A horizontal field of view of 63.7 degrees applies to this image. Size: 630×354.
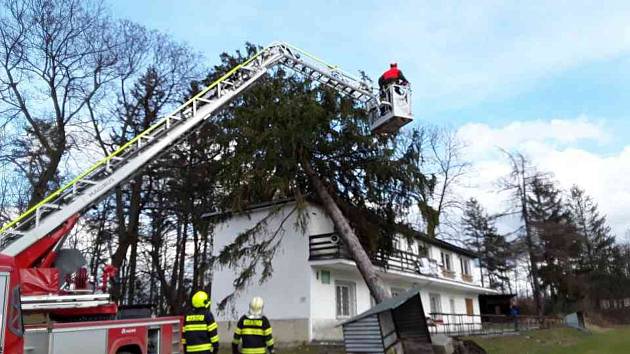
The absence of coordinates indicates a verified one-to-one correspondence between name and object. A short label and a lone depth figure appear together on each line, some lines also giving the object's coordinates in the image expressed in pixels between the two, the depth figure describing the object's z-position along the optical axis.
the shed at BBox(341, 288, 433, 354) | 13.14
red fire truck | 8.45
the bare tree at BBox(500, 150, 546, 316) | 41.72
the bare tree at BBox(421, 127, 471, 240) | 20.22
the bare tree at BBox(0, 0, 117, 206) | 20.47
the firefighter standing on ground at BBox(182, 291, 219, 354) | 7.47
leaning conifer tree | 19.06
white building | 20.69
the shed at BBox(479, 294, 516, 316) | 42.38
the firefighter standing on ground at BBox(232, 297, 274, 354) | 7.77
